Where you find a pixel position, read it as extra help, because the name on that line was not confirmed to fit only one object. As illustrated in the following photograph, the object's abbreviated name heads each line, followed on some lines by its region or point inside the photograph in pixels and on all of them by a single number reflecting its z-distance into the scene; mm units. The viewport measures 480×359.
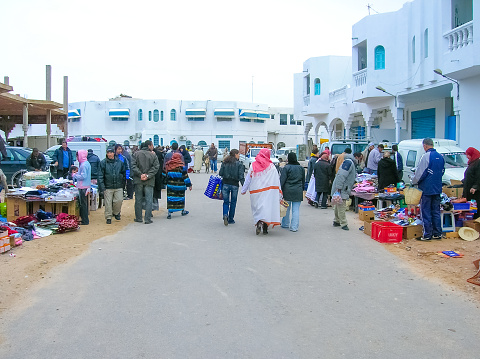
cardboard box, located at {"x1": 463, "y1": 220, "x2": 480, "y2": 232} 10078
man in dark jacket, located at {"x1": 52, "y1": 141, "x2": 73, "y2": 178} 16078
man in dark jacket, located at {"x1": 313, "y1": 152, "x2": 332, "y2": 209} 14820
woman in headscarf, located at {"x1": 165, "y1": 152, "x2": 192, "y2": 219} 12734
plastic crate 9789
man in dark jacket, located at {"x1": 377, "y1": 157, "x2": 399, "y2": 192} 13820
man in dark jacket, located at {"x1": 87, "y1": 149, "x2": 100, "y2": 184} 14635
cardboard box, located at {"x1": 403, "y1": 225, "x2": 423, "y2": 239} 9959
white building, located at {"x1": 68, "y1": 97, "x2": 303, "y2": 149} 61281
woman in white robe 10352
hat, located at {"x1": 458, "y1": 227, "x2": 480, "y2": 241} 9742
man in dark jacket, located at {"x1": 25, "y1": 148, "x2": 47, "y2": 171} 15344
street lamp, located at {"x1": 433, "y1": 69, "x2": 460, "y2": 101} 16378
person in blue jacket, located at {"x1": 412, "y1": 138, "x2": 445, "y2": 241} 9367
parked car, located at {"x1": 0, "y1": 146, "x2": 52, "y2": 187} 18658
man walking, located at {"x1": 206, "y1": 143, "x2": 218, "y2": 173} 33031
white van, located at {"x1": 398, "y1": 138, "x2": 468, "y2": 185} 14211
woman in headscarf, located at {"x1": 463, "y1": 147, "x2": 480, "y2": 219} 10250
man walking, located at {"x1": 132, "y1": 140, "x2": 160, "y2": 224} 12016
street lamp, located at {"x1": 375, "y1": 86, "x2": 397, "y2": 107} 23012
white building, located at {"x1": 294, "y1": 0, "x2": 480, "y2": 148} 15633
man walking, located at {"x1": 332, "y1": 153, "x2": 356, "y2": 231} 11102
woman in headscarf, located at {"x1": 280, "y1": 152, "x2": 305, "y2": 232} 10836
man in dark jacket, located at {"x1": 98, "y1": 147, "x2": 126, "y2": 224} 11727
